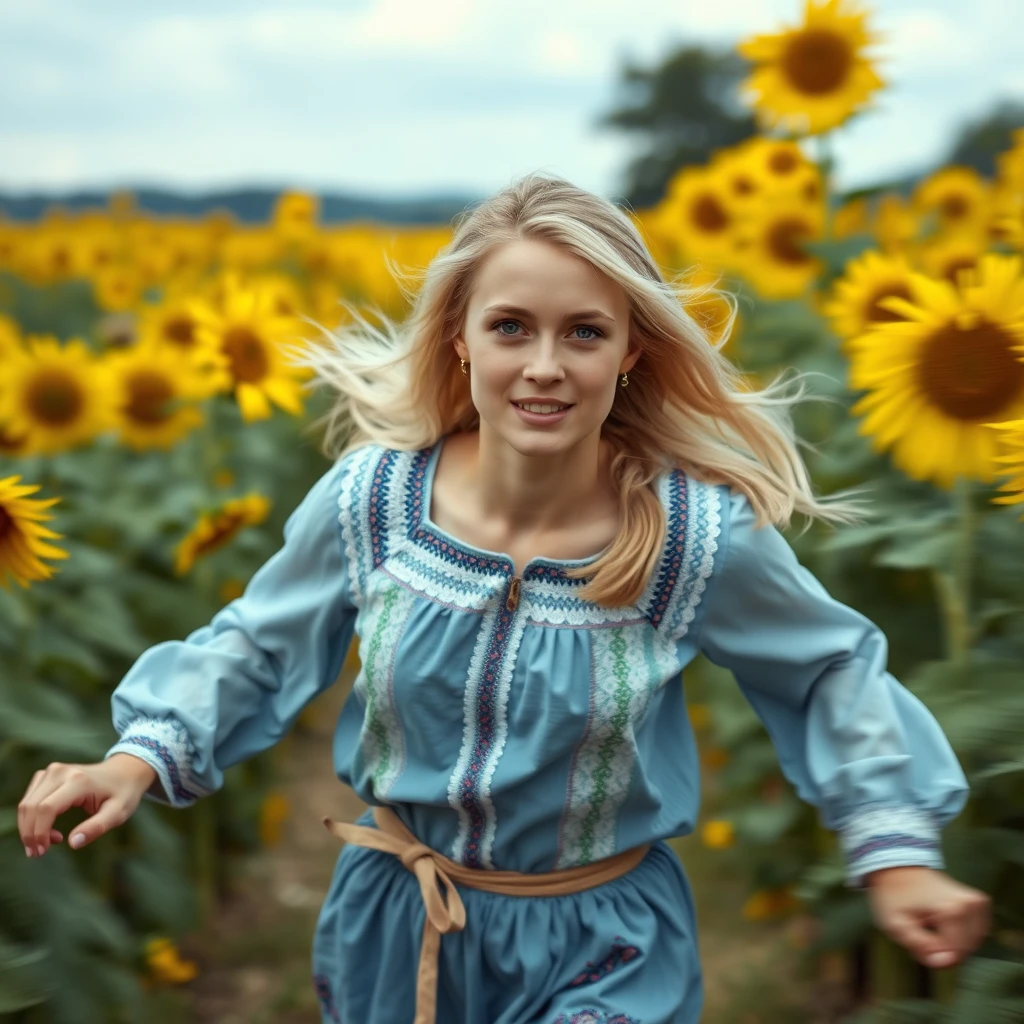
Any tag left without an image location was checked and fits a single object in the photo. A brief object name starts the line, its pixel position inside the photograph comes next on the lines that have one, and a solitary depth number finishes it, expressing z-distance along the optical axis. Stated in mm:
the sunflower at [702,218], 5496
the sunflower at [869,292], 2984
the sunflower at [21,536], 2041
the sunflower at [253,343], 3291
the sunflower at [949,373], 2113
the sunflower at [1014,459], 1764
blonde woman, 1803
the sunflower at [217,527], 3008
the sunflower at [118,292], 5953
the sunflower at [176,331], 3775
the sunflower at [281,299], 3848
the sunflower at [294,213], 7090
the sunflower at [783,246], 4527
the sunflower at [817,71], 3793
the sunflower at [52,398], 3615
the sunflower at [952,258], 3314
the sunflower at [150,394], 3805
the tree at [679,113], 15336
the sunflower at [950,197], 4840
